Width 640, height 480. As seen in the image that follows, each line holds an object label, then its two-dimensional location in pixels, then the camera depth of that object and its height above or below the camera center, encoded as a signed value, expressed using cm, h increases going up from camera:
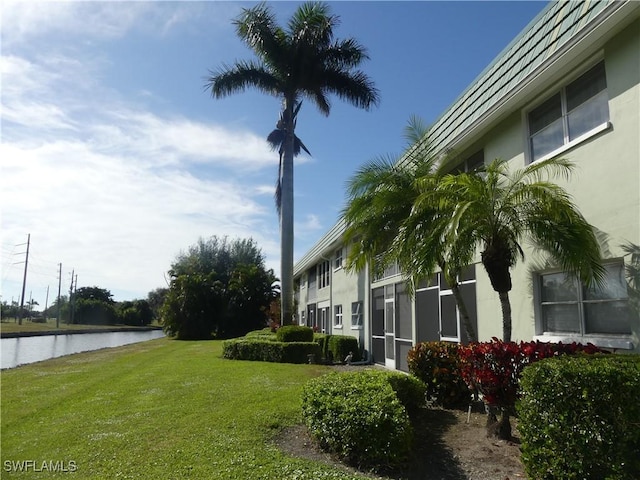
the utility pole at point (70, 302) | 7473 +292
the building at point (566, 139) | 614 +292
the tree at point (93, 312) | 7950 +155
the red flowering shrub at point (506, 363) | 594 -49
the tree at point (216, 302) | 4178 +182
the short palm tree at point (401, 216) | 767 +205
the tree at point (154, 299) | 8874 +427
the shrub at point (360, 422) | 551 -118
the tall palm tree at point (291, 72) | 2162 +1176
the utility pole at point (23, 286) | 5938 +440
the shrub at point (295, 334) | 1866 -44
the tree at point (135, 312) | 8600 +167
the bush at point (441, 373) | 850 -88
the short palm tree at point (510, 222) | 630 +140
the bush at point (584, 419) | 431 -88
